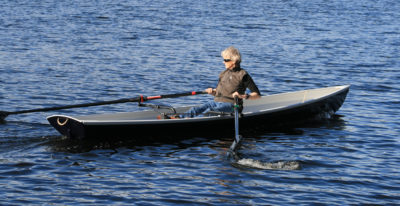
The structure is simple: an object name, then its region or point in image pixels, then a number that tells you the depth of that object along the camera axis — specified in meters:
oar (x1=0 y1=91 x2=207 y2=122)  13.53
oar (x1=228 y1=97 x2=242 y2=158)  12.47
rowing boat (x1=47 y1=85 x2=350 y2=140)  12.58
